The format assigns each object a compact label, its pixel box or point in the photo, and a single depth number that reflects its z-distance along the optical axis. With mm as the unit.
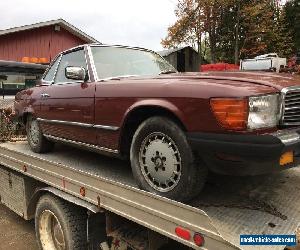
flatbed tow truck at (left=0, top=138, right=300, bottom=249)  1612
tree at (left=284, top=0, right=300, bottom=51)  25584
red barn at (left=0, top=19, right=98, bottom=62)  13840
